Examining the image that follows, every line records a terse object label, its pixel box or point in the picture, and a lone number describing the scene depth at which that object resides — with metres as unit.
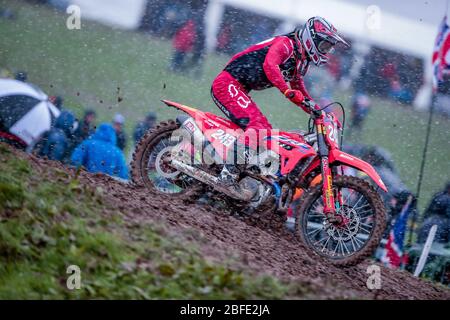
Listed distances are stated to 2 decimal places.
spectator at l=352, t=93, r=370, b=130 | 22.58
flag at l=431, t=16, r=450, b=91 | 21.48
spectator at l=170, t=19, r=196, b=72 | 22.81
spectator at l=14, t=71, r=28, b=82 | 21.23
